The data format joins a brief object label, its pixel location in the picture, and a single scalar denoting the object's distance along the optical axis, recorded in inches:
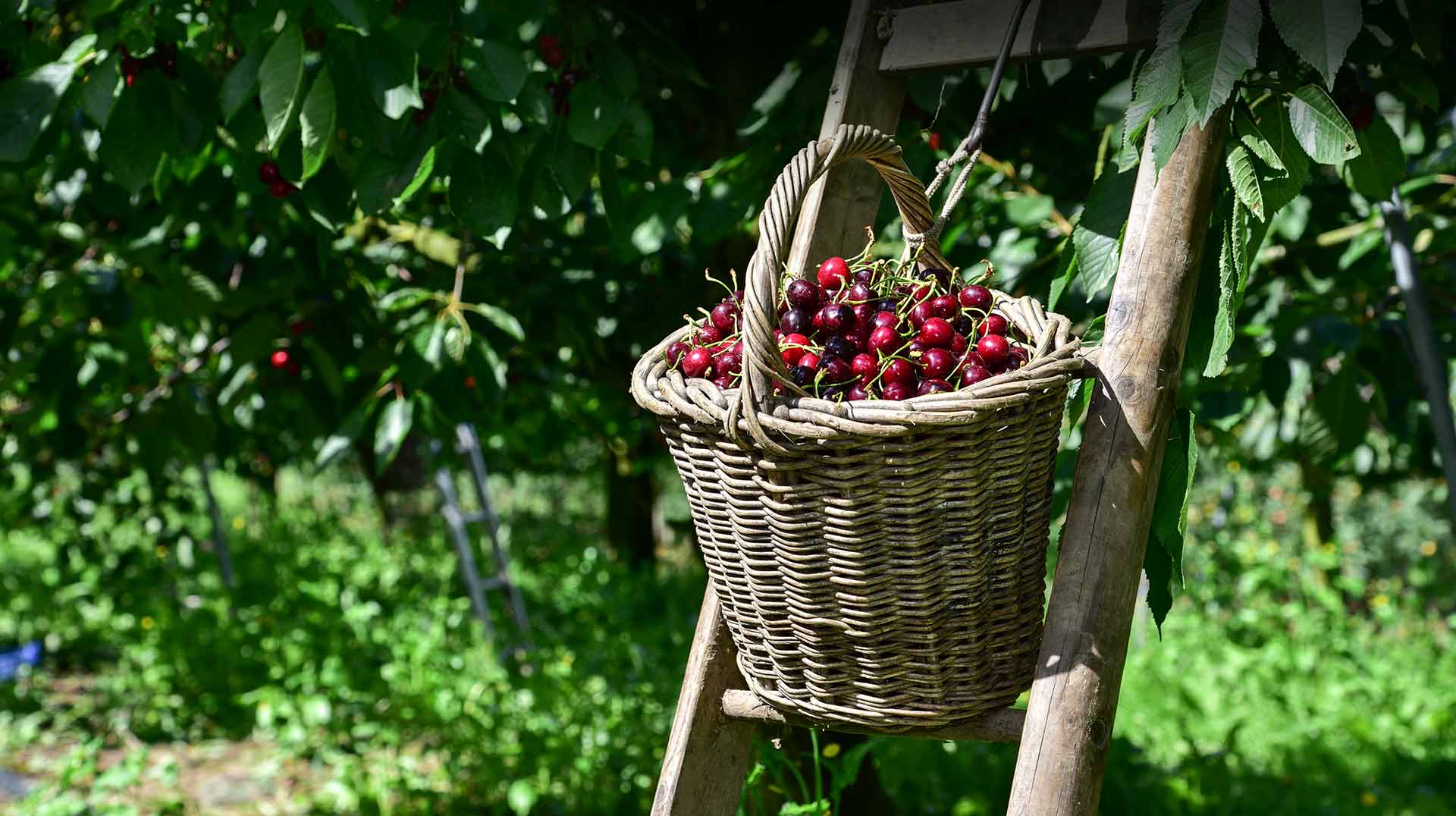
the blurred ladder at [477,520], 198.8
